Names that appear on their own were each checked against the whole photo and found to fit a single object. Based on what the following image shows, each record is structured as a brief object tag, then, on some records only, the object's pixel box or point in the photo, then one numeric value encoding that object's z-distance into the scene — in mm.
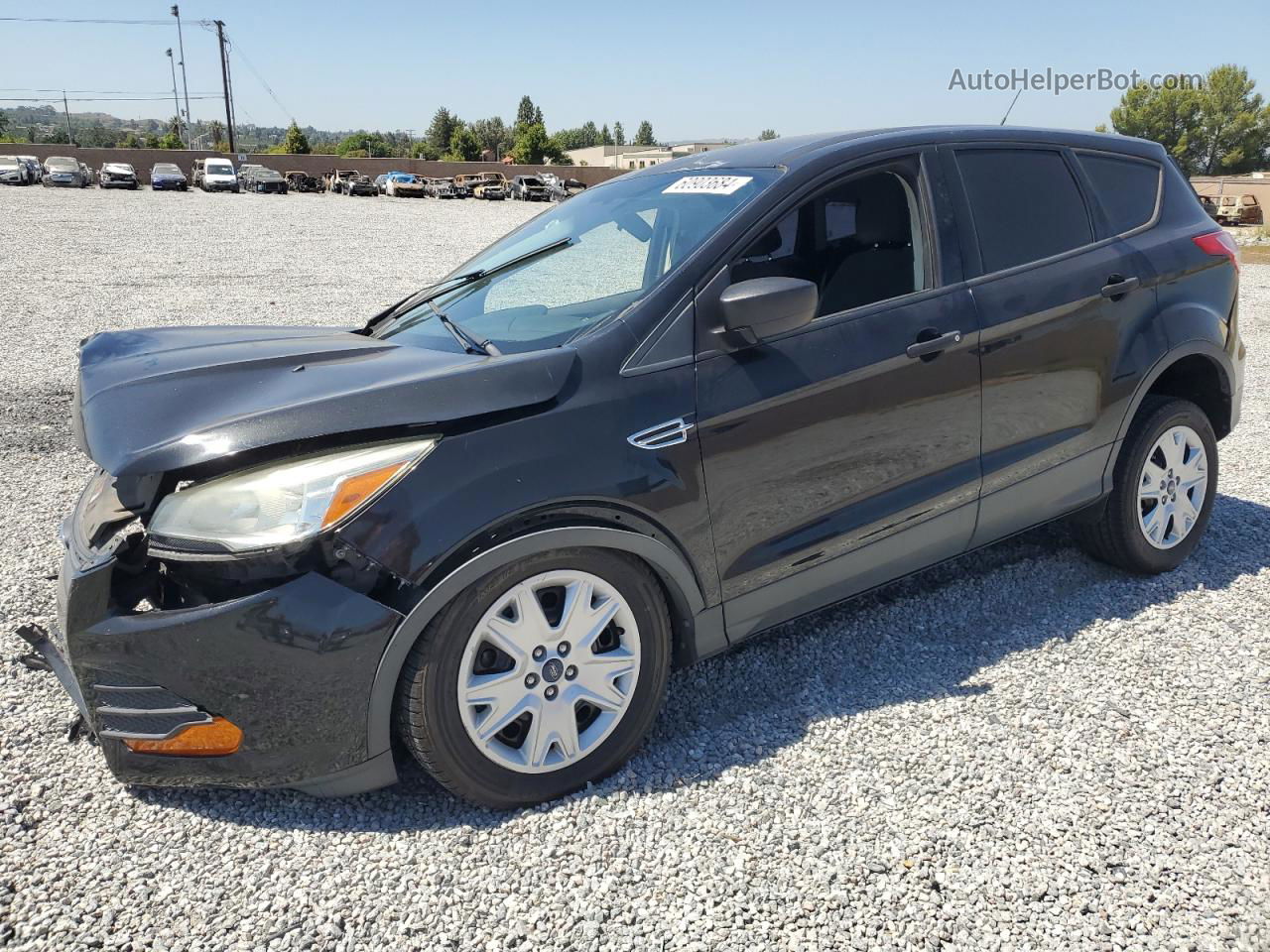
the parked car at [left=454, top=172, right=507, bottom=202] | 45656
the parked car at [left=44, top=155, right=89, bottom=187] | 42938
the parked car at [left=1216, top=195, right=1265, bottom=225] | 32500
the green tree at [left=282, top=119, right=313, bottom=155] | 69562
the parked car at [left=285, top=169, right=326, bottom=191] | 49406
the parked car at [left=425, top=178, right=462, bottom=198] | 47312
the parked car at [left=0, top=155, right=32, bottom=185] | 42312
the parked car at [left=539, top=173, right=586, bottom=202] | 45375
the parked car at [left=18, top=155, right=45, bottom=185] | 44125
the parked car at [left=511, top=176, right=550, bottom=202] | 44500
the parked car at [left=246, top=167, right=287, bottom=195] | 46219
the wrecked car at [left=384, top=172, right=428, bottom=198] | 46375
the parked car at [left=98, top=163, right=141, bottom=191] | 44969
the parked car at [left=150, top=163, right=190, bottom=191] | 45094
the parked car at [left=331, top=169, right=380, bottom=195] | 46250
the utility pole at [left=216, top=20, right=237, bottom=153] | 68250
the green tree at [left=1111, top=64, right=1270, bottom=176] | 97750
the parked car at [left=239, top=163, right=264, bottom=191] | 46862
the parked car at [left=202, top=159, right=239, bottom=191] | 44969
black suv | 2297
